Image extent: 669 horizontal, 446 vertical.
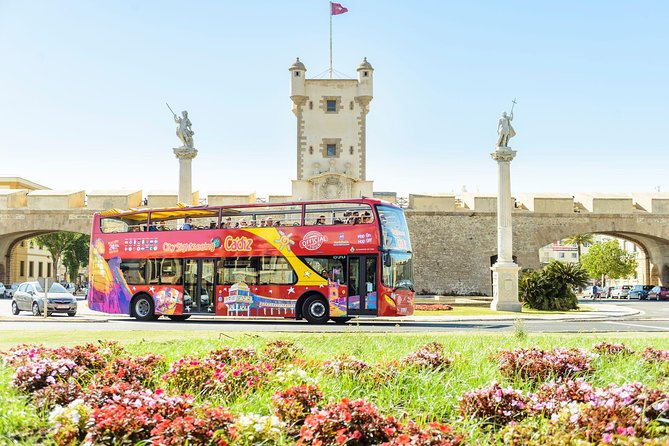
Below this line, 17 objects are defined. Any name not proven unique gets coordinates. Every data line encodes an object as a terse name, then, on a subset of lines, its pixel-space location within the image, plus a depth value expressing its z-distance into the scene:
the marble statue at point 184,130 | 29.81
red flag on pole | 43.09
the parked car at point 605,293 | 58.31
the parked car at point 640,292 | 47.95
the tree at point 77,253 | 62.27
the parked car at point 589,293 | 53.19
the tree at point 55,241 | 57.03
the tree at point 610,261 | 61.31
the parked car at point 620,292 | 55.90
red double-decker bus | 18.50
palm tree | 60.65
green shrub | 28.86
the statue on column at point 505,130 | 28.77
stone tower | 43.25
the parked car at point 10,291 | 43.82
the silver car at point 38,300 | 23.64
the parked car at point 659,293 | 44.87
